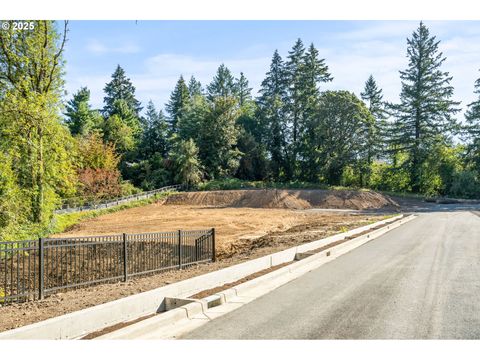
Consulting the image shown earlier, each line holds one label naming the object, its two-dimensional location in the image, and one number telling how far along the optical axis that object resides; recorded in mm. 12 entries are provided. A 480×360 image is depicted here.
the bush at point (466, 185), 55500
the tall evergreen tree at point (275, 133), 68625
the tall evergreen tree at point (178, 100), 91375
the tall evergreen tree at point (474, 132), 58609
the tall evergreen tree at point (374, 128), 60875
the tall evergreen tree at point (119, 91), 91438
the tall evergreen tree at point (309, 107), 65688
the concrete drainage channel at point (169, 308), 5574
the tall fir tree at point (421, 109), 60500
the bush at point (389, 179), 64500
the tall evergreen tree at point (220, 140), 63812
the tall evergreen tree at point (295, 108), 68625
